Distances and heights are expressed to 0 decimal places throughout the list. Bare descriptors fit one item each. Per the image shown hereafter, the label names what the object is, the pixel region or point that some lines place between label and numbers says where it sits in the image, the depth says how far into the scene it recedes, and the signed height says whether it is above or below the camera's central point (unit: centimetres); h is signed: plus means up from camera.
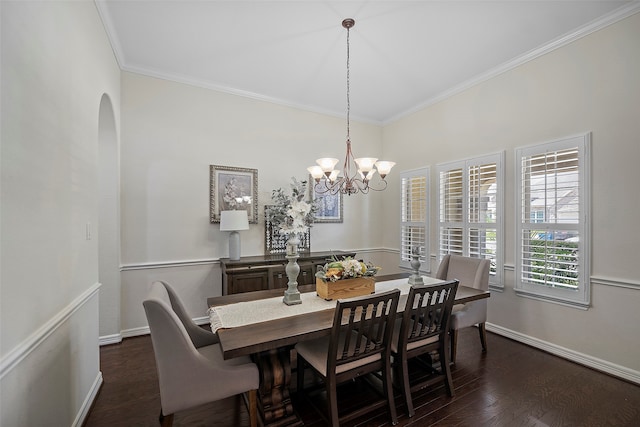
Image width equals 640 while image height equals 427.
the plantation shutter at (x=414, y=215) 450 -3
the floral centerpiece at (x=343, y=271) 239 -48
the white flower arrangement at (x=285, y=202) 417 +17
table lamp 367 -14
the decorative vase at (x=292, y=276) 222 -50
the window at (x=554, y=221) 283 -9
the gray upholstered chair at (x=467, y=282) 285 -77
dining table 170 -74
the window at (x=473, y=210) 354 +4
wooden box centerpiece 242 -63
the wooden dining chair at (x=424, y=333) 212 -93
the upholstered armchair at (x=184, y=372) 163 -95
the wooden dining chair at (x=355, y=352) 181 -96
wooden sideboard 358 -77
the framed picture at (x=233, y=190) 393 +32
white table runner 198 -73
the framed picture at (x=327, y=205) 471 +14
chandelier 263 +43
